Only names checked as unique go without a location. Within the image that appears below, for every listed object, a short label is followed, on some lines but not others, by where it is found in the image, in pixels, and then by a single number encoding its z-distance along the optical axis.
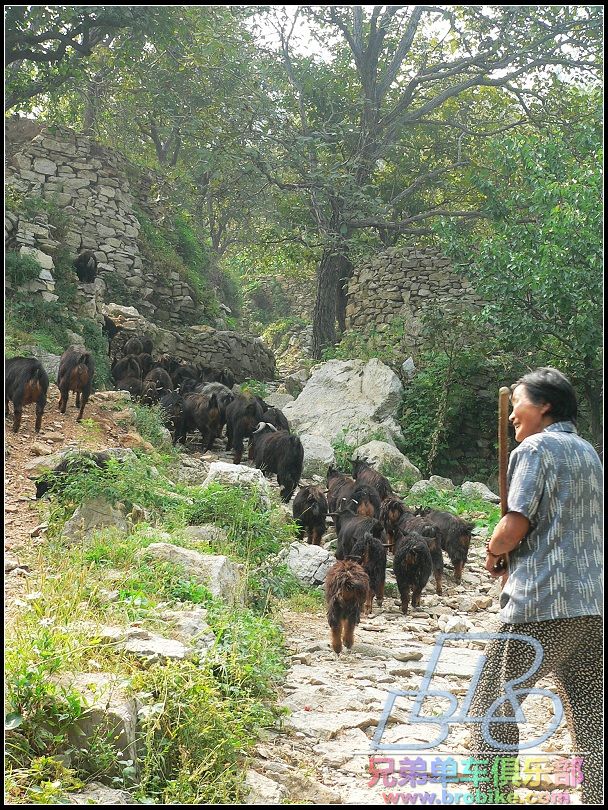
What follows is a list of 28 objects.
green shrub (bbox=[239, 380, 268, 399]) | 15.66
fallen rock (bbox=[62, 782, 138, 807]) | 3.18
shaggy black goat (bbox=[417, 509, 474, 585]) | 8.00
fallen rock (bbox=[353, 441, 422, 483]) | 12.12
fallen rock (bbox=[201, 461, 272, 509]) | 8.39
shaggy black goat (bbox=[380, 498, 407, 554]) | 8.52
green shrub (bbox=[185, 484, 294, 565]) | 7.30
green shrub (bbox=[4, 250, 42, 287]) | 12.65
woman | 3.08
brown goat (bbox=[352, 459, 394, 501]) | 9.55
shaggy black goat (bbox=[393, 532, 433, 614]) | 6.89
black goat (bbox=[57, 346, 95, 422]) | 9.91
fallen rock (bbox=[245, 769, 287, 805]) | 3.52
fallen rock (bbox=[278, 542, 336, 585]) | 7.48
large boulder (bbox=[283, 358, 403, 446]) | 13.64
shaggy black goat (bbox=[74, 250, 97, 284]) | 15.83
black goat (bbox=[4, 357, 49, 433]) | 8.85
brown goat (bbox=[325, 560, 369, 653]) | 5.57
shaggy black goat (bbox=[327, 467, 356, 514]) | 8.98
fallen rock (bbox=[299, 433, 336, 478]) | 11.93
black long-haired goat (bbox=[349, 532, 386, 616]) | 6.92
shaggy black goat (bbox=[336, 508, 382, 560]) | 7.34
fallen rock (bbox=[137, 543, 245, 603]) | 5.73
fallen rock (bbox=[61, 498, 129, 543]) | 6.40
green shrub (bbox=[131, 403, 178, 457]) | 10.66
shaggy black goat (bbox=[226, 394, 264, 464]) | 11.48
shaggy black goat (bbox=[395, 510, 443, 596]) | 7.62
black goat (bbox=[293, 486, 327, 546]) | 8.45
